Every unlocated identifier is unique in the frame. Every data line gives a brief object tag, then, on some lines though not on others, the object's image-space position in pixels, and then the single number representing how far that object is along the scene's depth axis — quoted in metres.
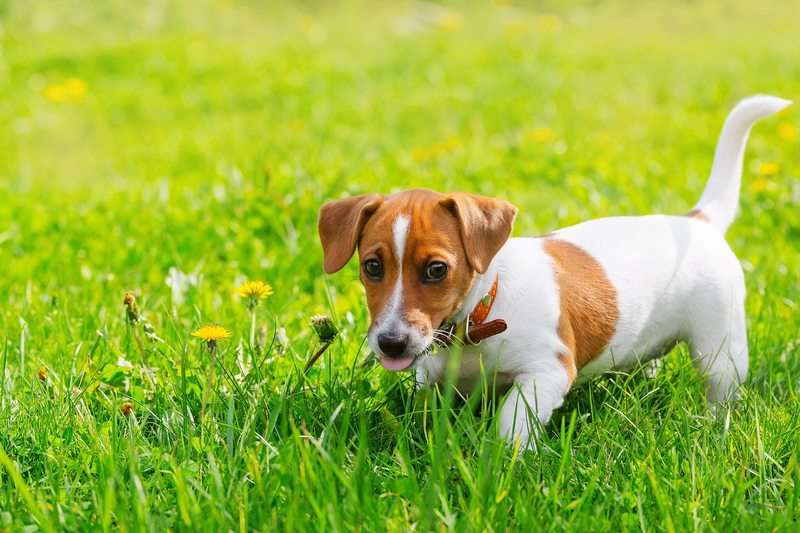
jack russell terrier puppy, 2.93
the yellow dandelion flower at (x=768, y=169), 5.96
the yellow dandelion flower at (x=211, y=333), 3.04
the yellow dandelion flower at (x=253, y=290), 3.45
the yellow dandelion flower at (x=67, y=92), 8.55
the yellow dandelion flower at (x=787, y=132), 7.22
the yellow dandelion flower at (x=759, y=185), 5.93
